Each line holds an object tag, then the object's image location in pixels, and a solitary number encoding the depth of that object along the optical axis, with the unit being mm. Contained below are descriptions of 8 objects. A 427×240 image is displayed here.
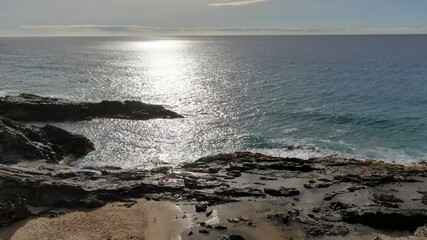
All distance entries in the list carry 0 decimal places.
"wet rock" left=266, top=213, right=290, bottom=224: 28091
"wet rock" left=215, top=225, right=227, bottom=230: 27062
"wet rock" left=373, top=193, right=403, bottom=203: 31000
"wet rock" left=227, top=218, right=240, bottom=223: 28172
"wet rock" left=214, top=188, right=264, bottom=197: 32156
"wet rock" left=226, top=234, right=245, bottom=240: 25672
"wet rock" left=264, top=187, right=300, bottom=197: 32219
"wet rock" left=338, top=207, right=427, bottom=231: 27938
